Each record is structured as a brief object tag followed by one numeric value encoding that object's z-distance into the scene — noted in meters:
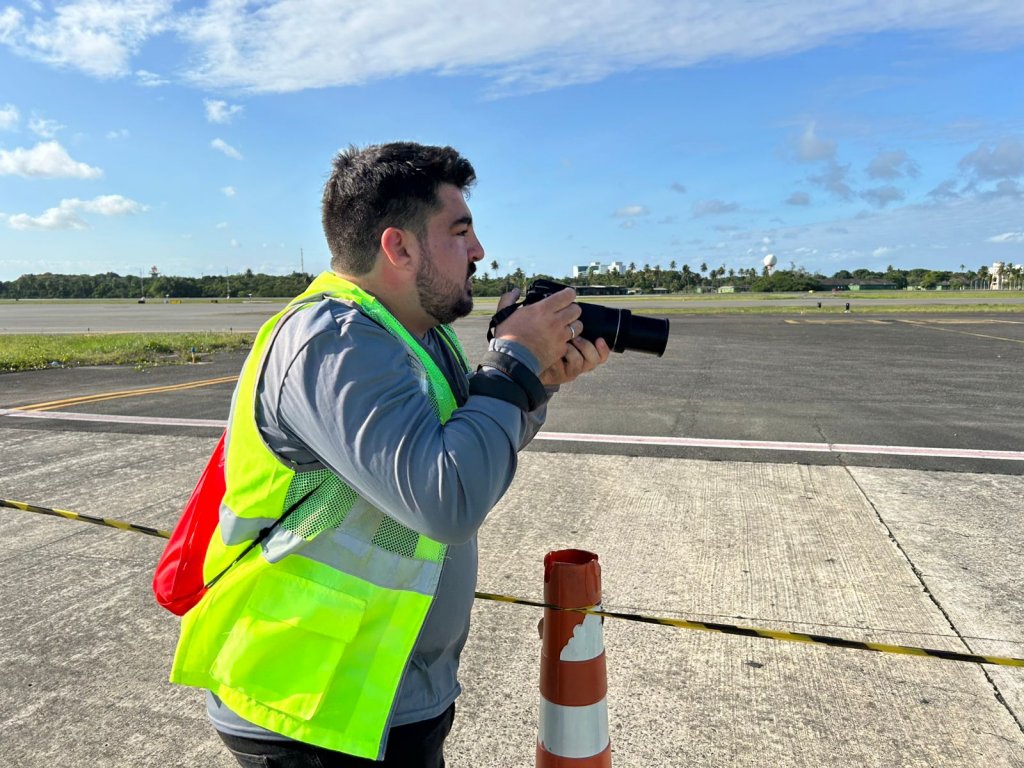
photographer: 1.21
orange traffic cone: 1.89
